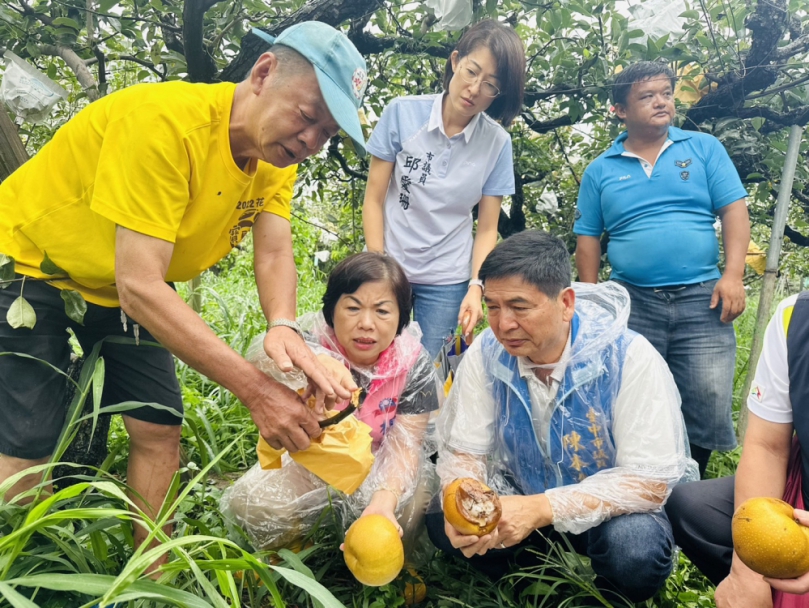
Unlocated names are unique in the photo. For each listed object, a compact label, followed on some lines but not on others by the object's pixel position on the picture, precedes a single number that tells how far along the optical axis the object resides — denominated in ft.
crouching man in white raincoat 6.26
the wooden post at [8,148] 7.19
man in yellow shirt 5.10
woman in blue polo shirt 9.02
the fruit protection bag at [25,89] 7.93
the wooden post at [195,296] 11.01
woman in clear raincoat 7.27
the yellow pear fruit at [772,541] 4.46
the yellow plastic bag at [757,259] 14.11
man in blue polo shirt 9.24
